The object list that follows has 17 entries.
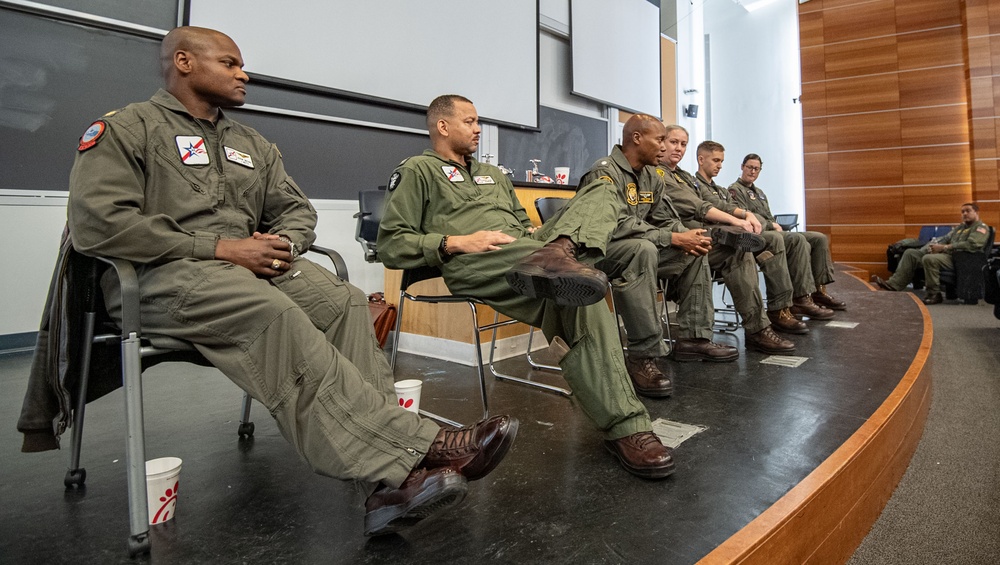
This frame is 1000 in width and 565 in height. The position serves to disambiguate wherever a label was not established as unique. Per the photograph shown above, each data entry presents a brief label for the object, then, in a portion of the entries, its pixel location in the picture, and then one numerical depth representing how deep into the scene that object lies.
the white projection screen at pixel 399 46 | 3.09
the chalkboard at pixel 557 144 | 4.74
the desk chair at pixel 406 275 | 1.57
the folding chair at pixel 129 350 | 0.89
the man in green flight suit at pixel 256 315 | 0.90
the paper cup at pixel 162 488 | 0.99
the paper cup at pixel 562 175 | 4.16
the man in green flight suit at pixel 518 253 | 1.23
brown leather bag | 2.23
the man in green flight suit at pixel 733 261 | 2.51
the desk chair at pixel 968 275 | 5.25
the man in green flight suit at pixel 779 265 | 2.82
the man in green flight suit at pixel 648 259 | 1.84
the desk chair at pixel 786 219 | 6.51
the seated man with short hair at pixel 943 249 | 5.40
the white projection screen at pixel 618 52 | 5.36
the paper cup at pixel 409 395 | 1.48
